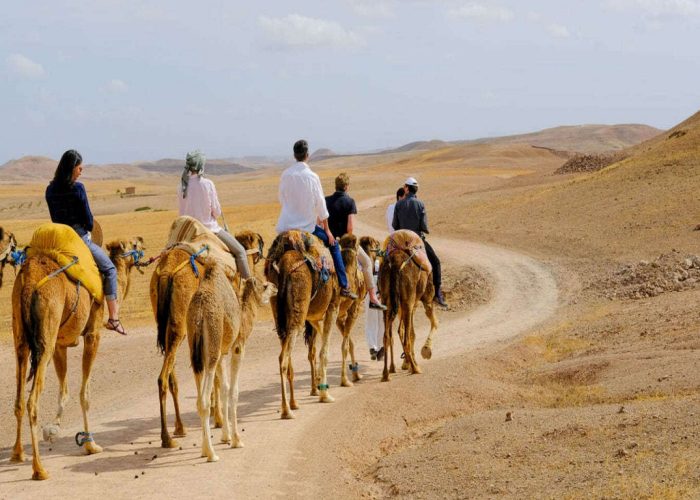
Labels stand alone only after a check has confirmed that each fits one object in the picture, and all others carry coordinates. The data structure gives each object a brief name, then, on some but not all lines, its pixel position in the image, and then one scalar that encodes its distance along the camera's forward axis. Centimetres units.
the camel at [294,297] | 1192
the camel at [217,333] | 945
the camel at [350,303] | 1354
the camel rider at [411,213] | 1541
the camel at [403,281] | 1449
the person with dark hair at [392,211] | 1616
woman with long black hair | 1020
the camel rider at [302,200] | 1242
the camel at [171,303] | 1012
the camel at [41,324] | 927
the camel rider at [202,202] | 1142
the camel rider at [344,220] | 1393
